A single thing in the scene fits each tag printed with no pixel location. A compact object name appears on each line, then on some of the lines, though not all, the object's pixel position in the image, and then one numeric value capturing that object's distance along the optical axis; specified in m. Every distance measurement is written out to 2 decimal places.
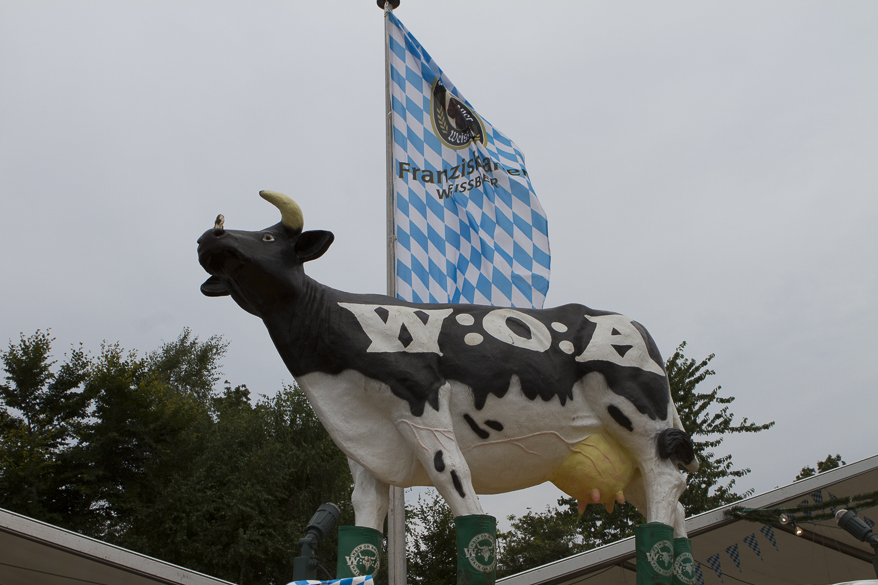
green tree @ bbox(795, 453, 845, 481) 26.52
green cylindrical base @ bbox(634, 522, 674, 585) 4.83
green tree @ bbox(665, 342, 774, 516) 17.09
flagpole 7.27
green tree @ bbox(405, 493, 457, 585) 21.97
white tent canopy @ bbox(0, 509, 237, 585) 6.77
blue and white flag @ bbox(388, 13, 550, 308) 8.37
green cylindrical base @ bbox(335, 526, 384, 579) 4.70
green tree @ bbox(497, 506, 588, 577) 23.45
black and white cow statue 4.80
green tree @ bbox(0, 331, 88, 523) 17.69
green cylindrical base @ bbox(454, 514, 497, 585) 4.39
